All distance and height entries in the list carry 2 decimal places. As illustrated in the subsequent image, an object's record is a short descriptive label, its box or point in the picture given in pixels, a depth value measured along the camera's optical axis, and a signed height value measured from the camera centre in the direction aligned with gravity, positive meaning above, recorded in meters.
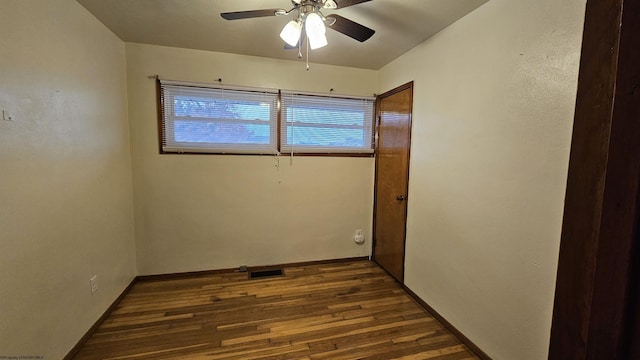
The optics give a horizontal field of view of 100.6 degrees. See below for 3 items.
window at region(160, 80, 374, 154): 2.67 +0.37
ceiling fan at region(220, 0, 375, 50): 1.50 +0.82
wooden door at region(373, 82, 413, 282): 2.68 -0.20
